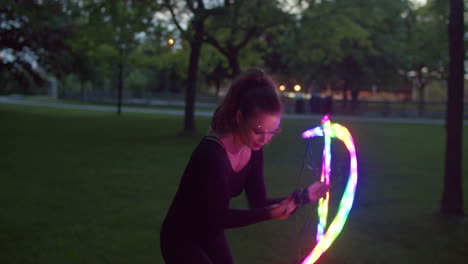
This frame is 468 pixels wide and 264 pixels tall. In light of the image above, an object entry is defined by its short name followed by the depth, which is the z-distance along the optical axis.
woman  2.90
